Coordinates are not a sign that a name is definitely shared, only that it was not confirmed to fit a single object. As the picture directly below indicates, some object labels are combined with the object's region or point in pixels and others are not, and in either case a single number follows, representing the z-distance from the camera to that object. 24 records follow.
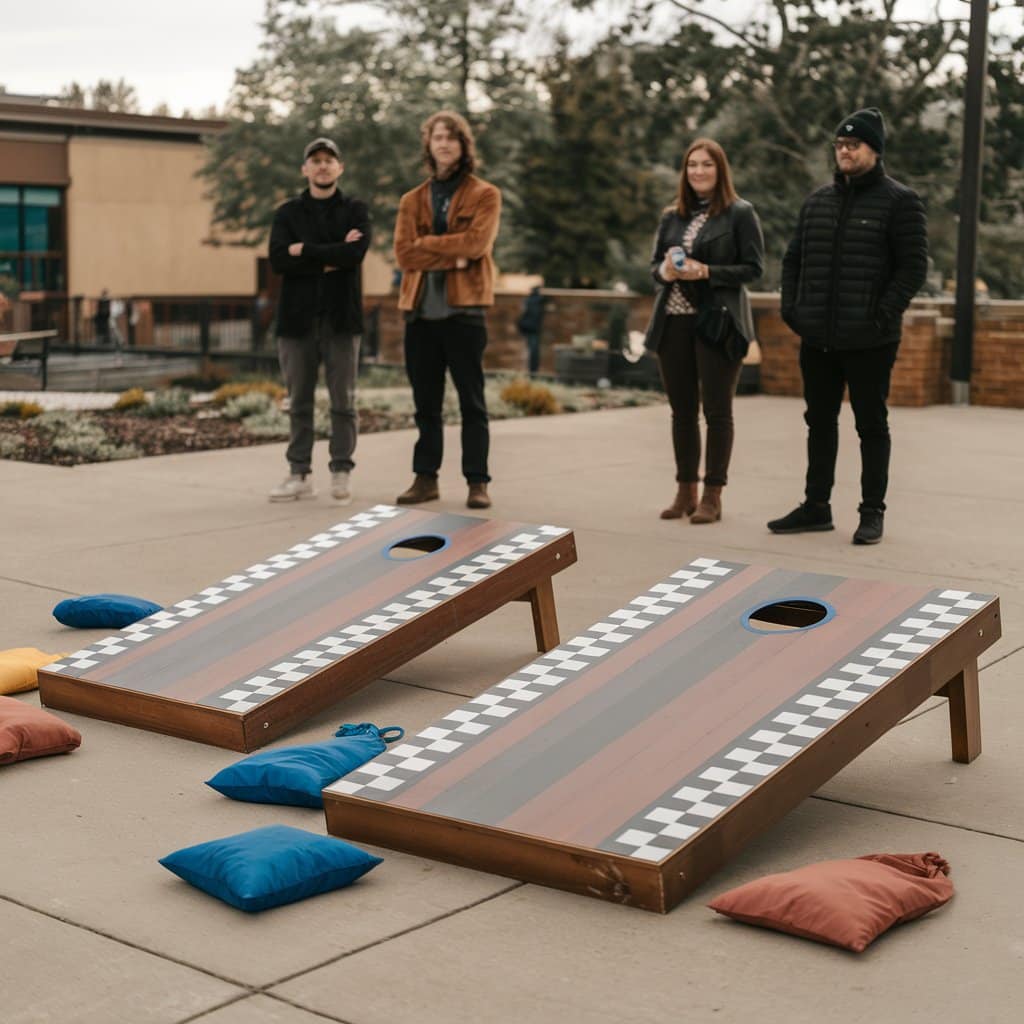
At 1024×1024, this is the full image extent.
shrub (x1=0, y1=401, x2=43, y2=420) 15.28
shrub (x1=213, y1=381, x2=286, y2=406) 16.65
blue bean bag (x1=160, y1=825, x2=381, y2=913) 3.62
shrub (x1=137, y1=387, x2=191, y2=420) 15.41
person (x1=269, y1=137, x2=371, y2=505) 9.18
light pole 16.66
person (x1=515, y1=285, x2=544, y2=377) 21.91
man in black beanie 7.95
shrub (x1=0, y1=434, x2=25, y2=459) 12.27
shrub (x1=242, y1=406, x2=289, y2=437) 13.65
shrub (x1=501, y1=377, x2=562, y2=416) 15.99
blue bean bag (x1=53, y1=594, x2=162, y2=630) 6.43
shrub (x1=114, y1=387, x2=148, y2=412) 15.97
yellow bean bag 5.54
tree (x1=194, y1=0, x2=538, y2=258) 33.81
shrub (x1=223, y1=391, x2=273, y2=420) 15.31
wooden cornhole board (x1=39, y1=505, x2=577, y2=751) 5.02
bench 19.62
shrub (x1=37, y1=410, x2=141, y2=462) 12.15
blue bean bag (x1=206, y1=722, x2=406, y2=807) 4.38
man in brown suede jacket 8.84
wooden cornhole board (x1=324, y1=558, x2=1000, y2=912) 3.79
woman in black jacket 8.48
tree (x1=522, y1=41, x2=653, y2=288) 45.09
